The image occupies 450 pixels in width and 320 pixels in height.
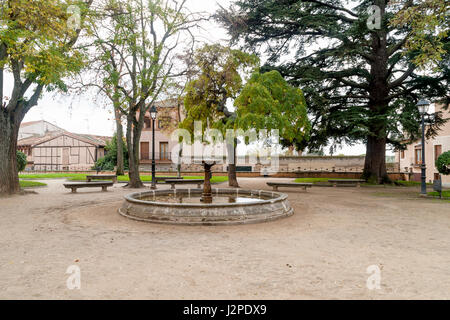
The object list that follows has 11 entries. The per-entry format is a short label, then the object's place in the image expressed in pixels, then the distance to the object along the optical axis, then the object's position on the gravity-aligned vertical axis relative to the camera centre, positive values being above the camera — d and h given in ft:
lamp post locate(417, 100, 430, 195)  39.88 +7.57
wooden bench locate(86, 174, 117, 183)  58.81 -3.02
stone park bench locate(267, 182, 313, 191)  47.00 -3.73
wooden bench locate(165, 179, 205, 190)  52.11 -3.41
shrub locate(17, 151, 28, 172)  62.59 +0.59
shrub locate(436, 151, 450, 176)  39.94 -0.11
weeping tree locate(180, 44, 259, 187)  48.01 +13.63
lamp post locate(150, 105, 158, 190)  49.44 +8.94
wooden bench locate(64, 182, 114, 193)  42.50 -3.28
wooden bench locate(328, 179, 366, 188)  56.75 -4.04
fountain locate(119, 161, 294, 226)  21.47 -3.90
